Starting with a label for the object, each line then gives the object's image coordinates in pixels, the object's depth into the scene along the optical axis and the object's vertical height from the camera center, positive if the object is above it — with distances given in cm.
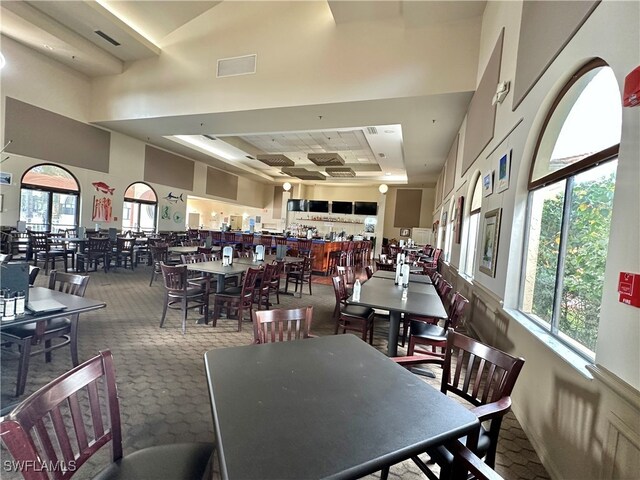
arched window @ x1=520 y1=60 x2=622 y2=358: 183 +33
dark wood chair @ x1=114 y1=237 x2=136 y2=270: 784 -95
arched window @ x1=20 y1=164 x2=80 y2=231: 797 +34
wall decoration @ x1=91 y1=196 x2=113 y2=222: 953 +15
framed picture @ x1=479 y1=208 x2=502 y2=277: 341 +2
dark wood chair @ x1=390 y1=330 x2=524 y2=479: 134 -77
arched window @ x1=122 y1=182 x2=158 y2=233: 1068 +34
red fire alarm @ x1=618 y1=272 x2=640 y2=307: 126 -15
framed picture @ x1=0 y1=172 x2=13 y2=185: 724 +73
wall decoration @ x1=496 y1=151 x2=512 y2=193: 319 +83
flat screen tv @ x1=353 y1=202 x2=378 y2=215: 1479 +134
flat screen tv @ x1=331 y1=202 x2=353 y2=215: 1527 +132
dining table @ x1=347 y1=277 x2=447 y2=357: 276 -67
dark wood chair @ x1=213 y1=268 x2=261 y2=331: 404 -101
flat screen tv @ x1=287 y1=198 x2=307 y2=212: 1547 +128
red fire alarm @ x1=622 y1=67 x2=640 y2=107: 135 +78
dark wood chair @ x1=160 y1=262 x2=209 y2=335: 381 -96
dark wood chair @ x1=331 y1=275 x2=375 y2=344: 337 -97
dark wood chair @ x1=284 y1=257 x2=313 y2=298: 620 -88
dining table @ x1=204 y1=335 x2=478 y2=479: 86 -68
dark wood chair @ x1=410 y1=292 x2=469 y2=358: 284 -96
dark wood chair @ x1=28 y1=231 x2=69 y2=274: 670 -96
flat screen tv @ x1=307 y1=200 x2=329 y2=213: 1510 +128
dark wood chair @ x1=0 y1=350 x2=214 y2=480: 79 -74
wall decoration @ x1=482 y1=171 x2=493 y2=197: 391 +82
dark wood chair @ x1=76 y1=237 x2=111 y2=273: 709 -98
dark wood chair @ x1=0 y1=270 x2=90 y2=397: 227 -102
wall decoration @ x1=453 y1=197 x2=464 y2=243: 623 +49
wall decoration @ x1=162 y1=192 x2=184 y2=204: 1192 +90
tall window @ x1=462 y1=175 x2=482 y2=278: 536 +24
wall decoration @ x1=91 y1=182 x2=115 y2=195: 946 +88
